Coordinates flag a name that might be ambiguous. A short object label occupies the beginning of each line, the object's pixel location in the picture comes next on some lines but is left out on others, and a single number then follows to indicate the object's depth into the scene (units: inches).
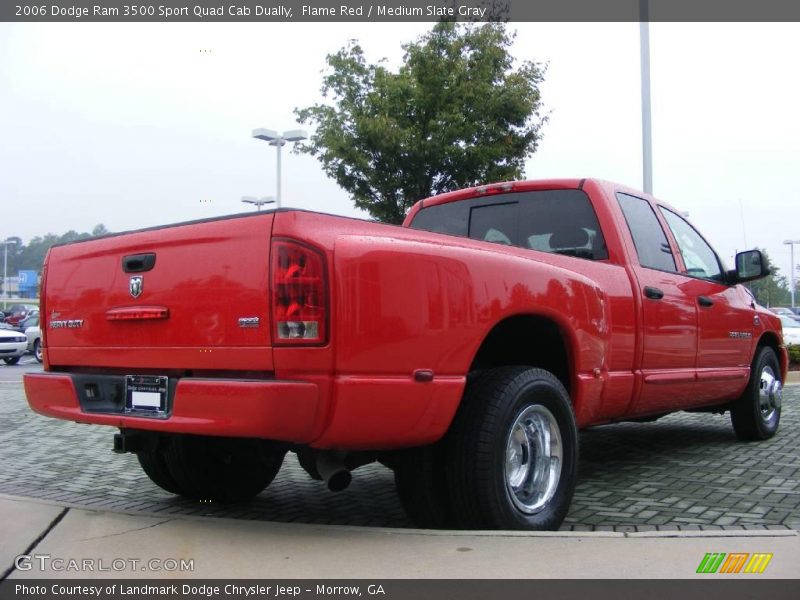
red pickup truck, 120.4
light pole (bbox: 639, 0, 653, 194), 496.1
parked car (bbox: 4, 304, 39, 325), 1497.5
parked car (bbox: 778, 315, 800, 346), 830.5
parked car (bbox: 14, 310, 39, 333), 1155.8
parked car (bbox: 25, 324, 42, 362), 910.3
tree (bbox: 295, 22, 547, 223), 596.1
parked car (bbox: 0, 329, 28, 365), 834.2
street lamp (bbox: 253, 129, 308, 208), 639.1
